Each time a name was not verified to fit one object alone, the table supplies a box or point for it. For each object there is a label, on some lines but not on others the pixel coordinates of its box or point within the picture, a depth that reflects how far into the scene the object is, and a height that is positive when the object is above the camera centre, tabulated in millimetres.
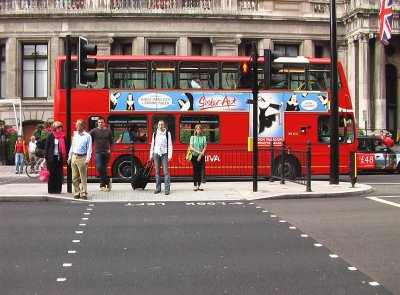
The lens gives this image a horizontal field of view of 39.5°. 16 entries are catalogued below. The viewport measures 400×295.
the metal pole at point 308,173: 14484 -442
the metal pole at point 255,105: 14164 +1329
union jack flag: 28547 +7084
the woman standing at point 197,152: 14734 +105
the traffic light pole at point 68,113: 14078 +1118
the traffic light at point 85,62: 13828 +2369
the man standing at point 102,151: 14820 +156
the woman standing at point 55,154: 13508 +74
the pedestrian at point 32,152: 23912 +230
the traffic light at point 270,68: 14252 +2285
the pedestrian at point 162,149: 14031 +192
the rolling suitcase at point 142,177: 15094 -552
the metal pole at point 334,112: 16453 +1316
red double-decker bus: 19453 +1786
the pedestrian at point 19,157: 24844 +8
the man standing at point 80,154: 12875 +68
